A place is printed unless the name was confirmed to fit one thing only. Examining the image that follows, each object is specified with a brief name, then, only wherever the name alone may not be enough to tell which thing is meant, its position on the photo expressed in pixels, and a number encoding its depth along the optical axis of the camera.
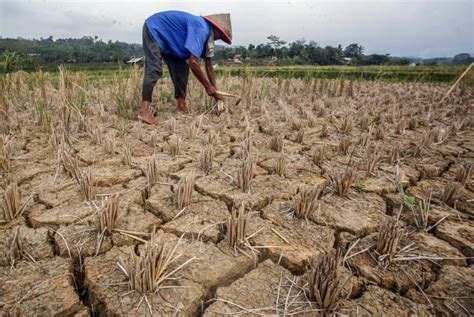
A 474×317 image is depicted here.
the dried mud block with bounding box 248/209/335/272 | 1.18
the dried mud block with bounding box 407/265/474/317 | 0.95
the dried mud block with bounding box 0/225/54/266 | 1.10
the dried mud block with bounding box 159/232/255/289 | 1.05
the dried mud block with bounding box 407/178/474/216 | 1.61
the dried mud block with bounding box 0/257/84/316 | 0.89
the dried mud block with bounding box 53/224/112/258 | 1.14
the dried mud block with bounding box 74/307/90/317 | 0.88
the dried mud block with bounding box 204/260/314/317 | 0.93
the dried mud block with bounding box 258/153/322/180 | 1.93
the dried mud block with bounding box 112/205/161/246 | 1.23
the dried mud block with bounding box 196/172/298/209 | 1.60
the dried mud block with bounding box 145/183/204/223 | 1.45
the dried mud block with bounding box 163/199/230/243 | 1.29
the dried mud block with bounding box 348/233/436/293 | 1.06
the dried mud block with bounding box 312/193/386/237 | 1.40
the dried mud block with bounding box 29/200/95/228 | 1.33
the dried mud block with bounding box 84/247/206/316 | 0.90
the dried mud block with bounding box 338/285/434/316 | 0.93
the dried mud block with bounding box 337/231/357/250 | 1.29
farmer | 3.09
